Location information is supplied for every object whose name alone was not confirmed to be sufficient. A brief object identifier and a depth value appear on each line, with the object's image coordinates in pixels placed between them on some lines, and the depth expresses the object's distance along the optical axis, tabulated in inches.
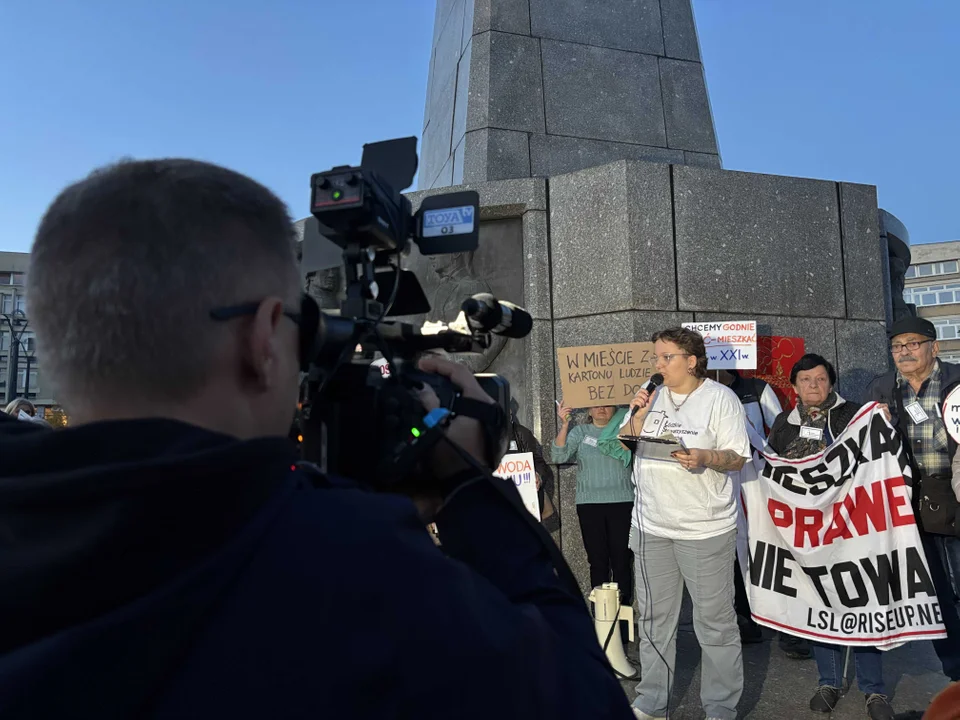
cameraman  29.4
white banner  167.0
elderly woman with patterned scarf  189.0
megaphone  188.1
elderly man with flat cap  166.6
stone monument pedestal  233.9
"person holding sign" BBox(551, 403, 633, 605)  207.5
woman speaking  153.5
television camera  47.3
